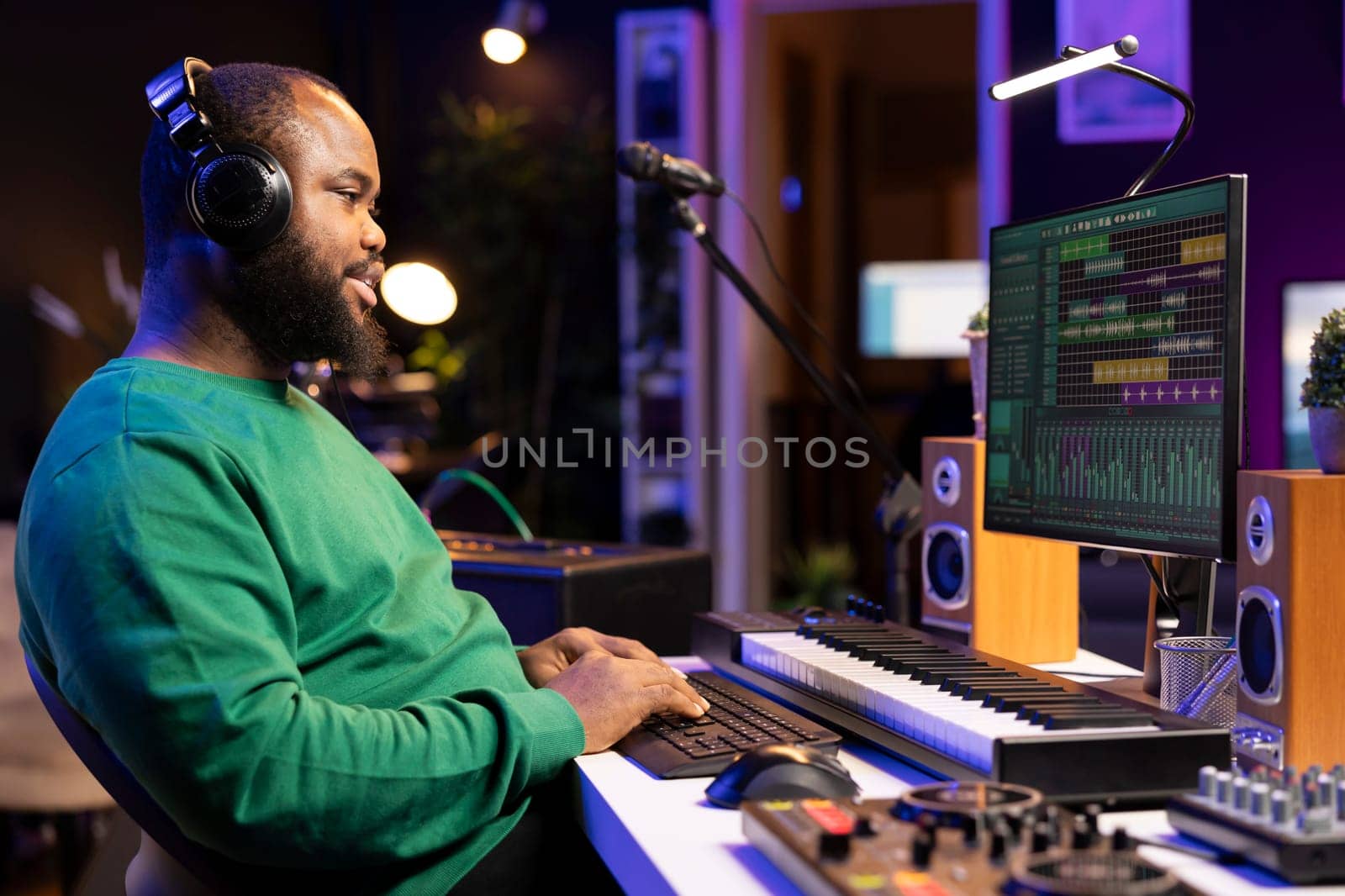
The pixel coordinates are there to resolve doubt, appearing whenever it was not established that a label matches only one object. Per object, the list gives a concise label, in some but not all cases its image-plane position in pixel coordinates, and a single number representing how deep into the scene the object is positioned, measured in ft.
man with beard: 3.11
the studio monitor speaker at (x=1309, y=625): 3.35
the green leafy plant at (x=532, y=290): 16.78
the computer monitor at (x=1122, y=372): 3.83
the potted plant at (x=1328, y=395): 3.45
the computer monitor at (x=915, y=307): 20.01
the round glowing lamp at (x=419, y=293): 8.12
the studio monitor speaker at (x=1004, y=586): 5.26
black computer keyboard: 3.55
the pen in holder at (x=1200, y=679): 3.89
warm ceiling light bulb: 12.40
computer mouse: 3.10
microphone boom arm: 5.84
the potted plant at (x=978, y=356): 5.63
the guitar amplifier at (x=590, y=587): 6.29
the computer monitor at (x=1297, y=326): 10.98
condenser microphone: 5.71
